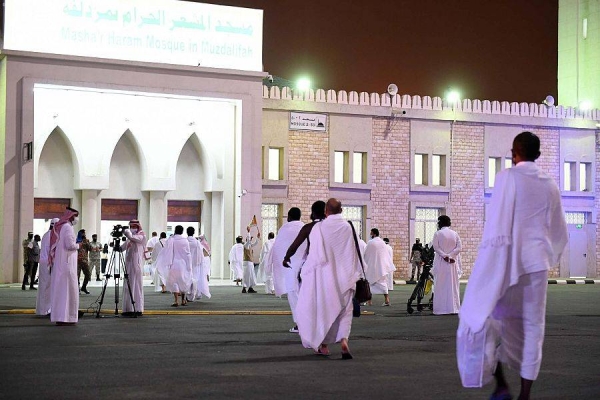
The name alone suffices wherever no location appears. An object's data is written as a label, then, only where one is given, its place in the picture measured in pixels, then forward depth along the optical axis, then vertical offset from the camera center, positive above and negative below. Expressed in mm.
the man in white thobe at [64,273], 15234 -980
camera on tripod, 16656 -442
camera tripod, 16672 -1107
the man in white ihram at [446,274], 18203 -1062
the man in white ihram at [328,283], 10922 -763
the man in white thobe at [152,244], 26450 -943
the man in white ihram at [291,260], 13859 -689
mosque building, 30500 +2348
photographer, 17203 -1000
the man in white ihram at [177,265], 20562 -1125
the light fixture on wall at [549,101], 39250 +4297
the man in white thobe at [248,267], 26680 -1464
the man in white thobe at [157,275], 25359 -1671
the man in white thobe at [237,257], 28978 -1289
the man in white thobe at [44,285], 17033 -1282
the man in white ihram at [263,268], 26109 -1586
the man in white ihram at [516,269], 6871 -365
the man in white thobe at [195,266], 21881 -1204
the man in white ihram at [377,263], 22438 -1125
